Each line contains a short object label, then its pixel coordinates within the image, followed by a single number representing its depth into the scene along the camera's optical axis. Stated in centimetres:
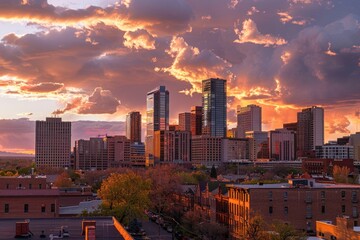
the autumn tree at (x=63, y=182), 13775
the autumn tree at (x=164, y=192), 12612
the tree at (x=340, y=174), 14444
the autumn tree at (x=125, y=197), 8350
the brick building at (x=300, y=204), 8512
